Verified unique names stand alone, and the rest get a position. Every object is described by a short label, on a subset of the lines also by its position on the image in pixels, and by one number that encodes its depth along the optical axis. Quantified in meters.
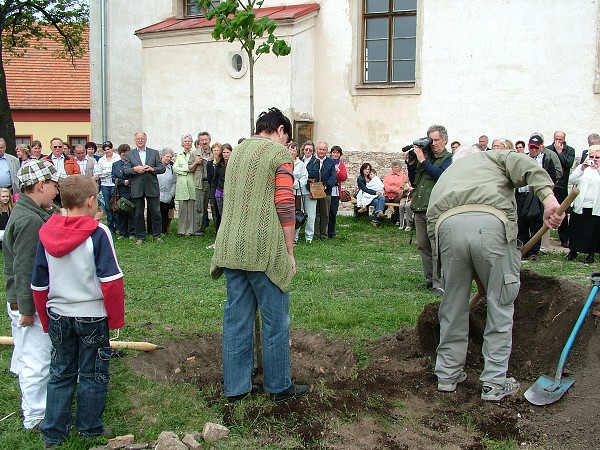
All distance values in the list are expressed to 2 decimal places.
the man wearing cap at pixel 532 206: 11.05
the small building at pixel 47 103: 35.19
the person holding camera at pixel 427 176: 8.16
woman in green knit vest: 4.73
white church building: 15.22
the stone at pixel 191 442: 4.14
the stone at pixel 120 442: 4.21
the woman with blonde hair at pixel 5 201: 10.22
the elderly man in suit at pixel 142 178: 12.91
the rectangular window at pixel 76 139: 35.67
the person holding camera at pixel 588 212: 10.82
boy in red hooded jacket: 4.18
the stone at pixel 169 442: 4.07
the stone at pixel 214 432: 4.32
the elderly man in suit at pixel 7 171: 11.60
